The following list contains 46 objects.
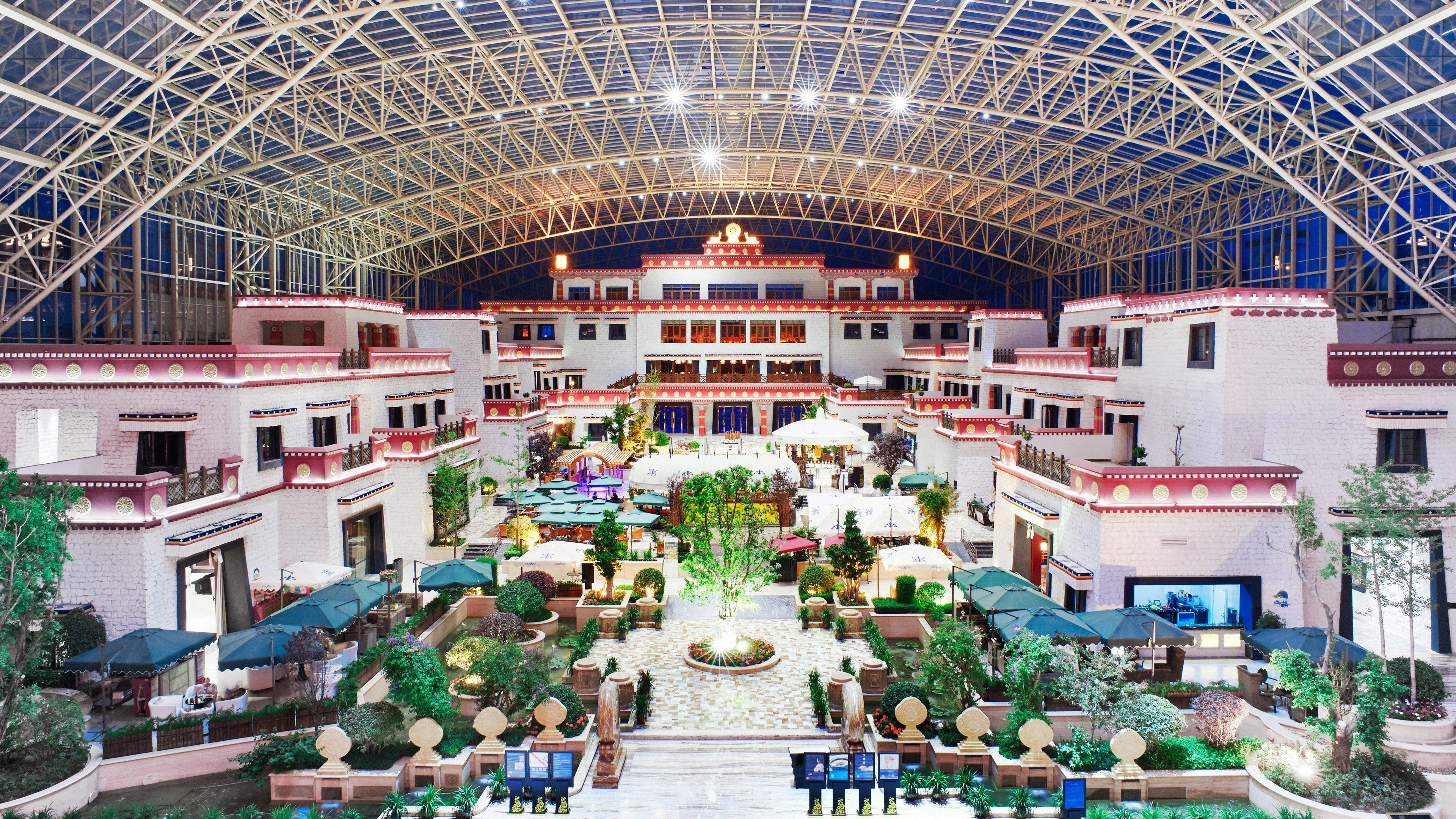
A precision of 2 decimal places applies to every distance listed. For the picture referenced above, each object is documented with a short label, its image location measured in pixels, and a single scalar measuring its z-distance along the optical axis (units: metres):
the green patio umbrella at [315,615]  19.06
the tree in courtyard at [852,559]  24.39
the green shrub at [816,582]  24.81
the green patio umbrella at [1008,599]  19.28
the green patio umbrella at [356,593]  20.23
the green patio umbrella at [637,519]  27.94
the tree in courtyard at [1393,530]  17.27
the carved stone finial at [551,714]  15.69
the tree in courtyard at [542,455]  42.72
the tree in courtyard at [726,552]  21.20
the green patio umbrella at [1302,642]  17.12
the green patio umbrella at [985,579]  21.11
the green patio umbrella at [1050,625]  17.66
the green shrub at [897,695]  16.91
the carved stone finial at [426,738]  15.28
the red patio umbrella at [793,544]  27.03
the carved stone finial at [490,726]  15.89
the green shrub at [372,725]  15.53
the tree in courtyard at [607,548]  24.66
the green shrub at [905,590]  24.06
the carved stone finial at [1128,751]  14.81
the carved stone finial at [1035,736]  15.16
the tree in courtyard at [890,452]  41.78
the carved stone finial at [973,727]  15.67
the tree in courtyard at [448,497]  30.33
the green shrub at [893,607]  23.34
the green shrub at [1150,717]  15.34
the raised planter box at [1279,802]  13.68
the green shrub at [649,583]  25.11
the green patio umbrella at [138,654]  16.47
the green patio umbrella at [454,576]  22.58
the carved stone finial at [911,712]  15.88
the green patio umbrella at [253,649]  16.98
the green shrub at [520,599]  22.61
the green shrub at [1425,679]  16.98
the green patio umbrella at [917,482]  34.75
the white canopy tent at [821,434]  36.00
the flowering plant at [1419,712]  16.19
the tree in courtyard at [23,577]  14.27
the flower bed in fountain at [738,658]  20.38
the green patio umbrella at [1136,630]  17.72
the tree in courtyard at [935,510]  29.52
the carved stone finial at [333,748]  14.91
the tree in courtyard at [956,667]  17.08
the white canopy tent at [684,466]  33.22
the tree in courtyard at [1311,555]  17.31
